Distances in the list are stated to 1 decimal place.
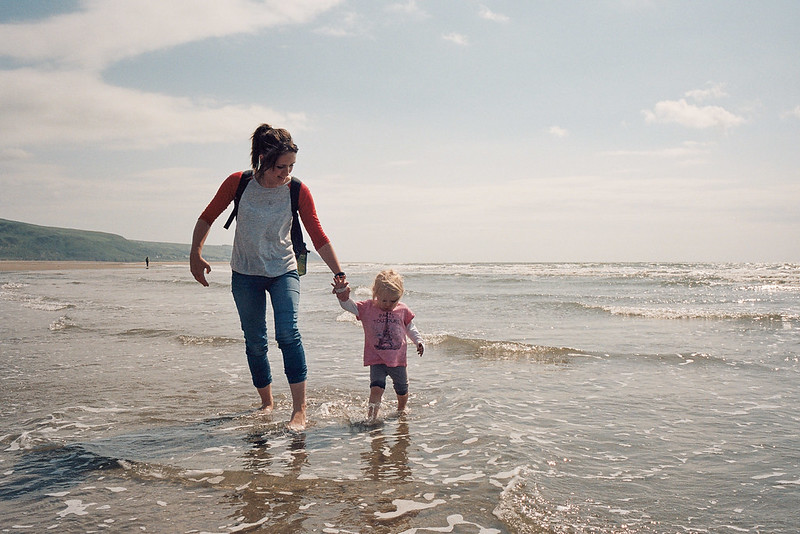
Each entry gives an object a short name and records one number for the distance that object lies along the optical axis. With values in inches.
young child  193.9
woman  174.2
